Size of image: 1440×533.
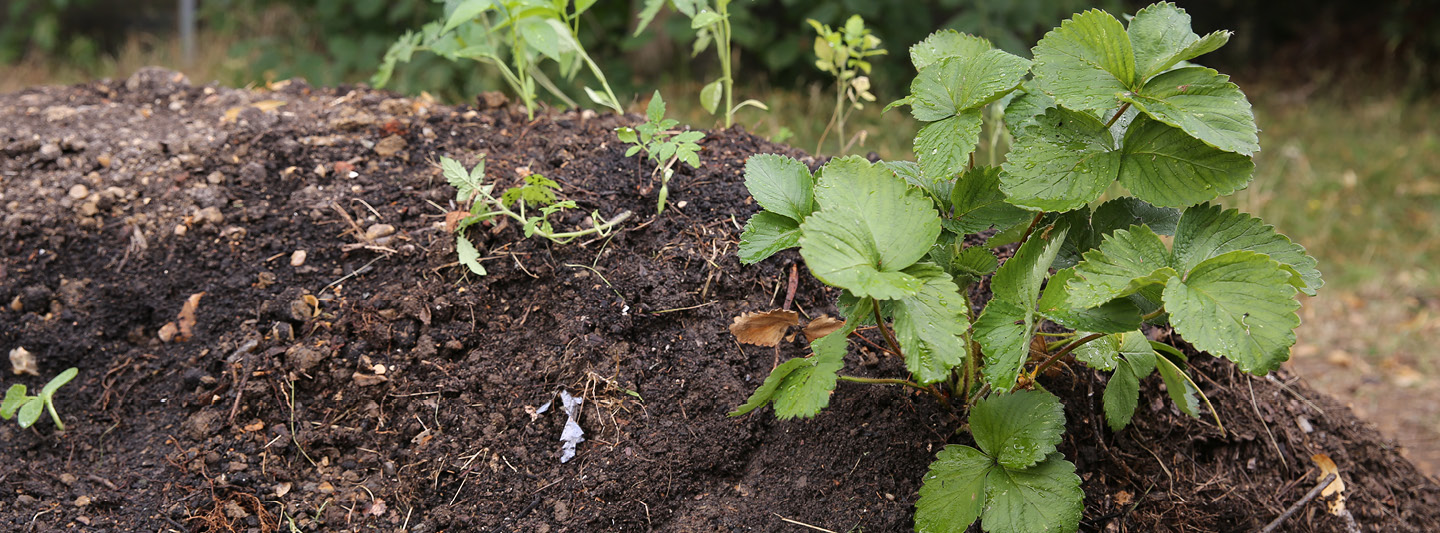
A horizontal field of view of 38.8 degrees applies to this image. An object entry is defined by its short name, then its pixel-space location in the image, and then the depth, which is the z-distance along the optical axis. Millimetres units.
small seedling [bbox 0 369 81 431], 1156
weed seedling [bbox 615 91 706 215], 1134
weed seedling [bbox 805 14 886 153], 1265
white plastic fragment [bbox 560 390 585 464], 1119
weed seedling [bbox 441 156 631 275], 1152
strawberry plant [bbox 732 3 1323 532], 971
